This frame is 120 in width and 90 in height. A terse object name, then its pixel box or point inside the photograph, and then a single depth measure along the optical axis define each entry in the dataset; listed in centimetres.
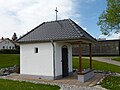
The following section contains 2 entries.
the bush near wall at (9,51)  2280
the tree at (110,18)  1526
